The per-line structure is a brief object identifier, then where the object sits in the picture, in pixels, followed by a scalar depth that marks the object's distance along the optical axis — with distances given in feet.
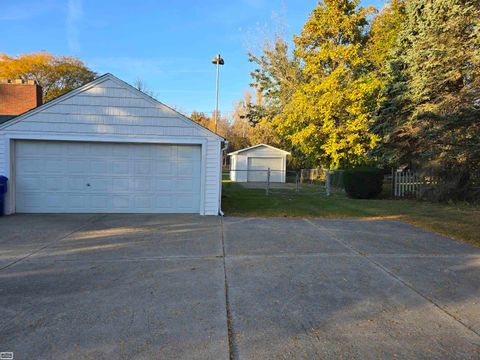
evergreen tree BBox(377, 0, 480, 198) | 37.65
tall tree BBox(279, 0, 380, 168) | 60.39
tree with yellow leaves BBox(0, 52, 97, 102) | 111.45
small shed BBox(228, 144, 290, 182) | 92.94
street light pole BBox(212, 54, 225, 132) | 74.04
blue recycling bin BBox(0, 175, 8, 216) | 28.99
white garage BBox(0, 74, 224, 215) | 30.01
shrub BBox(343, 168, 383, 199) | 50.49
